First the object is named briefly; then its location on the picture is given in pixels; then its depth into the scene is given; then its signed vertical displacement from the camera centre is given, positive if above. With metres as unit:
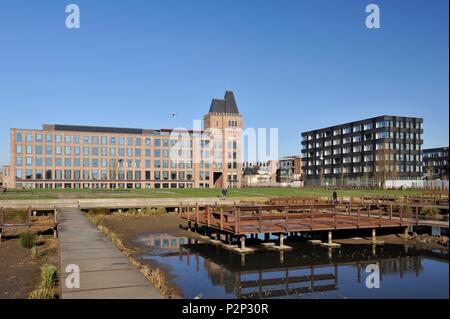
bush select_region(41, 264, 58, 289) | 13.59 -3.55
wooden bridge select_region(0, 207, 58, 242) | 24.71 -3.22
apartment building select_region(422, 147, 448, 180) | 139.12 +4.07
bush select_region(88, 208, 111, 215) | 38.48 -3.71
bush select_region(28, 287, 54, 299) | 12.30 -3.69
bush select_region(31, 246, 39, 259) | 19.23 -3.83
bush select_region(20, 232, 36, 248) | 22.02 -3.67
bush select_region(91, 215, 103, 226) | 29.12 -3.58
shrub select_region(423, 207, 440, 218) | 34.62 -3.66
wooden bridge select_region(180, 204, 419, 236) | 23.44 -3.31
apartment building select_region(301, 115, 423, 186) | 110.88 +5.42
